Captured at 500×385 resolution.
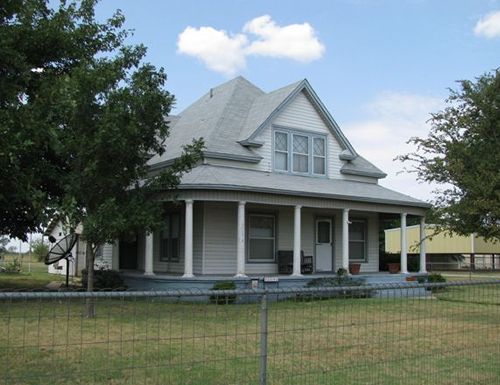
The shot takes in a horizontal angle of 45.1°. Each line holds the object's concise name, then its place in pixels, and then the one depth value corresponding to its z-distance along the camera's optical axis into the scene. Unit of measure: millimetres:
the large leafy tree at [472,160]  13641
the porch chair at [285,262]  20625
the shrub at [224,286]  16906
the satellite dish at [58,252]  21484
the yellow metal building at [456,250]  54219
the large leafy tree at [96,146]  12594
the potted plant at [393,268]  23484
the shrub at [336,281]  19172
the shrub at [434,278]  22719
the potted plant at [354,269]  21859
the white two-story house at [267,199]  18812
